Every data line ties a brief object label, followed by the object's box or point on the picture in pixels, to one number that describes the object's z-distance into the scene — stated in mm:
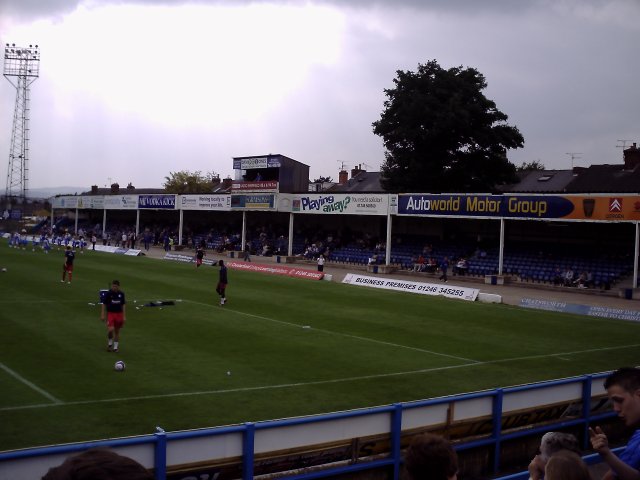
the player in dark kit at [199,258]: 47934
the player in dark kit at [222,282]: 28375
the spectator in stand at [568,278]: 40212
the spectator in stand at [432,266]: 46281
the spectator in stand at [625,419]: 4672
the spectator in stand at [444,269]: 42719
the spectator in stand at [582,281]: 39562
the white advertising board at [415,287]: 35031
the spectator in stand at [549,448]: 4613
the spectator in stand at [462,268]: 45125
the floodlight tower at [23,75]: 84688
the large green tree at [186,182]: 102938
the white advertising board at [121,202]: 74912
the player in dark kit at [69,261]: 33231
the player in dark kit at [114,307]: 17656
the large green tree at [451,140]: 60812
